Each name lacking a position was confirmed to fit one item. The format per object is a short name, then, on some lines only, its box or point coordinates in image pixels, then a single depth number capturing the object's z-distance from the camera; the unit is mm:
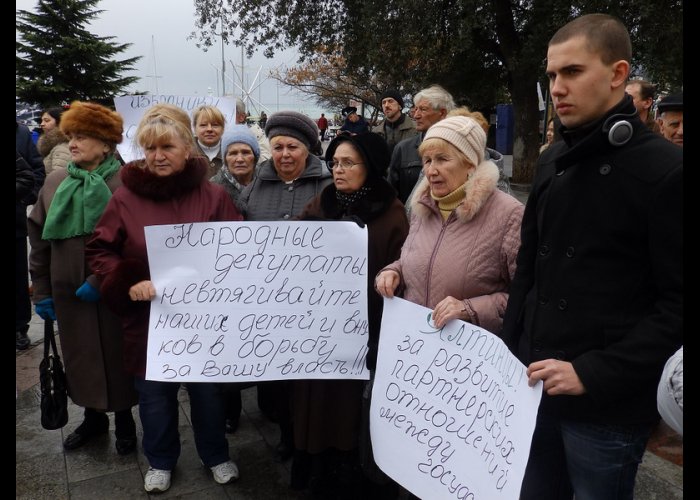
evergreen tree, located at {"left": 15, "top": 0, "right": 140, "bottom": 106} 25375
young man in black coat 1414
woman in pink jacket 1988
